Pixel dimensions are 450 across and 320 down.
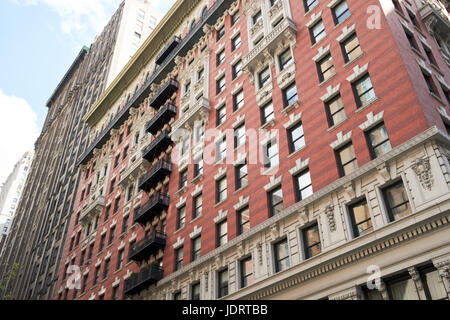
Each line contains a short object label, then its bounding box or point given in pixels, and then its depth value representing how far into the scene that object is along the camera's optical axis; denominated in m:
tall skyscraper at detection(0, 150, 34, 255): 163.25
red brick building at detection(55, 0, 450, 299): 18.27
